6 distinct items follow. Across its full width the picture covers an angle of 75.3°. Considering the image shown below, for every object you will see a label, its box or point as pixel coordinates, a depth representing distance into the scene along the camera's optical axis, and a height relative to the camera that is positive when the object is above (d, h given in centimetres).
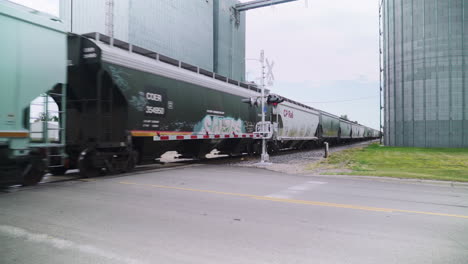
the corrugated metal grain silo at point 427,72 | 2522 +557
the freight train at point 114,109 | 665 +87
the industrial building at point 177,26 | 3441 +1422
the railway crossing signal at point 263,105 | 1318 +139
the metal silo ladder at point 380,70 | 3309 +716
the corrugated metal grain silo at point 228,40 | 4719 +1587
